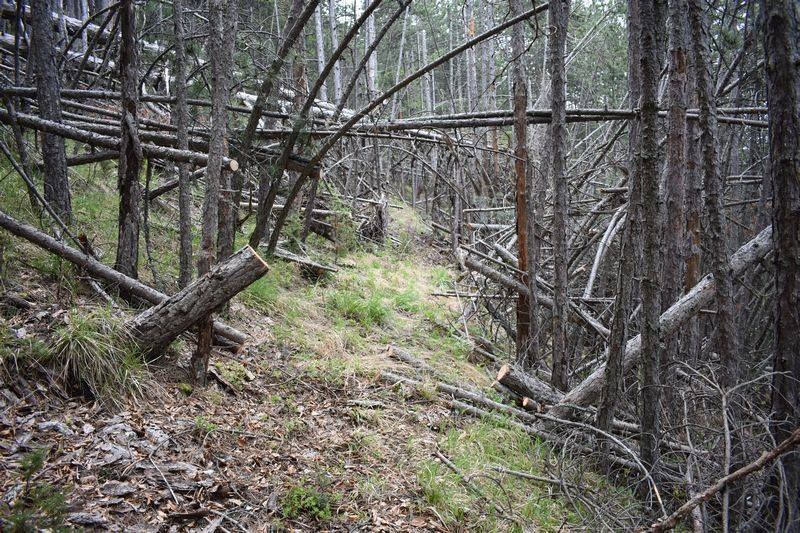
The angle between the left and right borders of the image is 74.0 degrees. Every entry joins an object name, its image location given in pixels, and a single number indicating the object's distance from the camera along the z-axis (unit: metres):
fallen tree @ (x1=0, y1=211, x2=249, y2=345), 4.05
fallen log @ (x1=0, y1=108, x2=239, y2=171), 4.41
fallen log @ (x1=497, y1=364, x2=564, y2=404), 5.12
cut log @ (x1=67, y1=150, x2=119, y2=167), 5.64
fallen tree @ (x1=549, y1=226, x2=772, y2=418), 4.50
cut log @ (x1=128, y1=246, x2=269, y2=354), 3.76
